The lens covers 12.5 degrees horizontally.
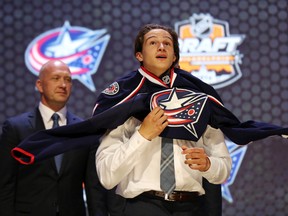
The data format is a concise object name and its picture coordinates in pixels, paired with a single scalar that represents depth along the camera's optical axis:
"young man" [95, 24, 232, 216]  4.82
